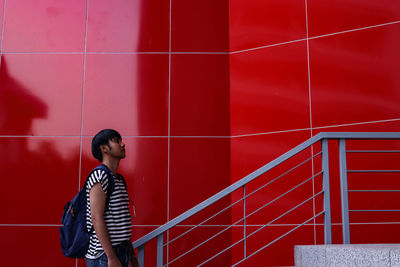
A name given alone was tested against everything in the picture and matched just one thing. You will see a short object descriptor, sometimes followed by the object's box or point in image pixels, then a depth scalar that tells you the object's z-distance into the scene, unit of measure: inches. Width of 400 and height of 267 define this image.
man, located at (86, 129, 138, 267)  80.8
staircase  149.5
